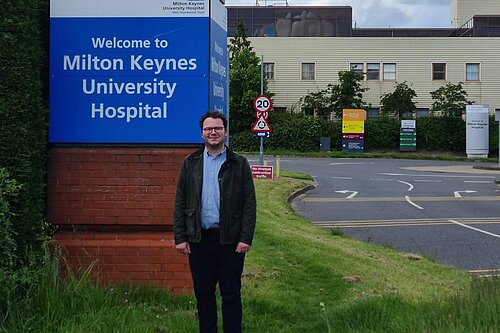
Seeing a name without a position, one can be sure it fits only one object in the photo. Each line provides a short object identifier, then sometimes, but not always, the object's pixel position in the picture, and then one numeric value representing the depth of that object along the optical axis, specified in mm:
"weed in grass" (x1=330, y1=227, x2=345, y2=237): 12311
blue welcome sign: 6395
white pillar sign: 48781
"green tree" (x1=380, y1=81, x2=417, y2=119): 53500
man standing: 4879
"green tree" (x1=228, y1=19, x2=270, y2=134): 50906
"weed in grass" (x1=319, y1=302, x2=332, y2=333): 5202
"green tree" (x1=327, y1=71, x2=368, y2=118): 52938
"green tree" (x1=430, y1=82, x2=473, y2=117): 52375
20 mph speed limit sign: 22859
